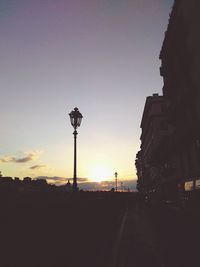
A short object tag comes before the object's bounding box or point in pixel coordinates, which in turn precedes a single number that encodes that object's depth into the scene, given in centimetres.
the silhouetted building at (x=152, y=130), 4815
